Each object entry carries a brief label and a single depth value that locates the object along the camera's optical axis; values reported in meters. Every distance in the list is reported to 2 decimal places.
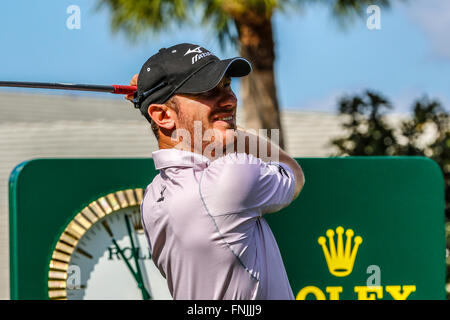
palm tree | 12.73
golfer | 3.74
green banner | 5.97
